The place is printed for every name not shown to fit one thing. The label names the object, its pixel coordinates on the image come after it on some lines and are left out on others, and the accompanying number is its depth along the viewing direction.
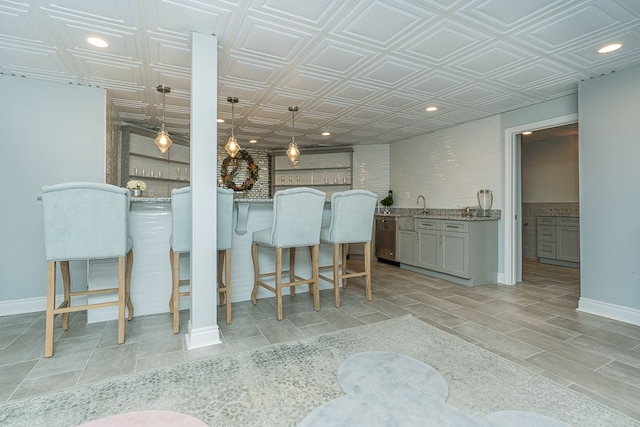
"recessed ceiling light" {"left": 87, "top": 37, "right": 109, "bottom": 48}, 2.40
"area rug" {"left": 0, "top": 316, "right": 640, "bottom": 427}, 1.46
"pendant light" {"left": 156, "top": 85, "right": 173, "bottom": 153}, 3.67
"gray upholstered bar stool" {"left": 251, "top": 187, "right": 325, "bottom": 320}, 2.75
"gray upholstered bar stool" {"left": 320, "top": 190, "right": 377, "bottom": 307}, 3.10
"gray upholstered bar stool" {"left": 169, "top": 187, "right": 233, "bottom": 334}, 2.42
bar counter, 2.70
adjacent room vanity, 5.28
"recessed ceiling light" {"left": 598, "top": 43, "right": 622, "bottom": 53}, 2.47
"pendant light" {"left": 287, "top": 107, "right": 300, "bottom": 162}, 4.48
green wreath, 6.62
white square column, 2.21
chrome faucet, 5.44
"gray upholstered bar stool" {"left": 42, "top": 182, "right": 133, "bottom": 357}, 2.04
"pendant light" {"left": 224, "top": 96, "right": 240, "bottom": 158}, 4.16
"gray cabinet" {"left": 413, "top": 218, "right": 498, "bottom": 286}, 4.02
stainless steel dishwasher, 5.43
